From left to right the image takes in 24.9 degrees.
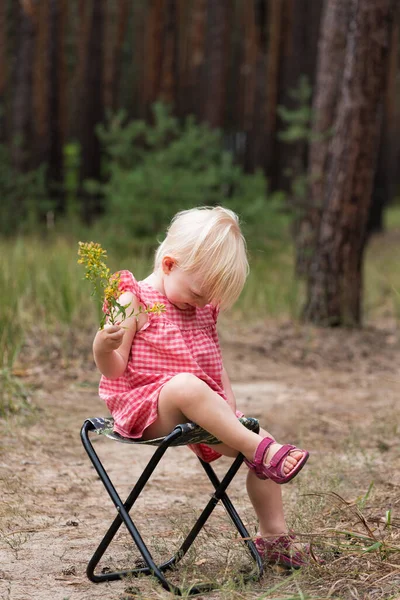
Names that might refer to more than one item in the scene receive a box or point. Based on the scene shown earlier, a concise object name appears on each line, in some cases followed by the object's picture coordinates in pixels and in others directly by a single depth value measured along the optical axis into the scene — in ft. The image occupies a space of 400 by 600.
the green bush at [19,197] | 42.37
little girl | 8.77
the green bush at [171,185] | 32.86
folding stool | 8.58
